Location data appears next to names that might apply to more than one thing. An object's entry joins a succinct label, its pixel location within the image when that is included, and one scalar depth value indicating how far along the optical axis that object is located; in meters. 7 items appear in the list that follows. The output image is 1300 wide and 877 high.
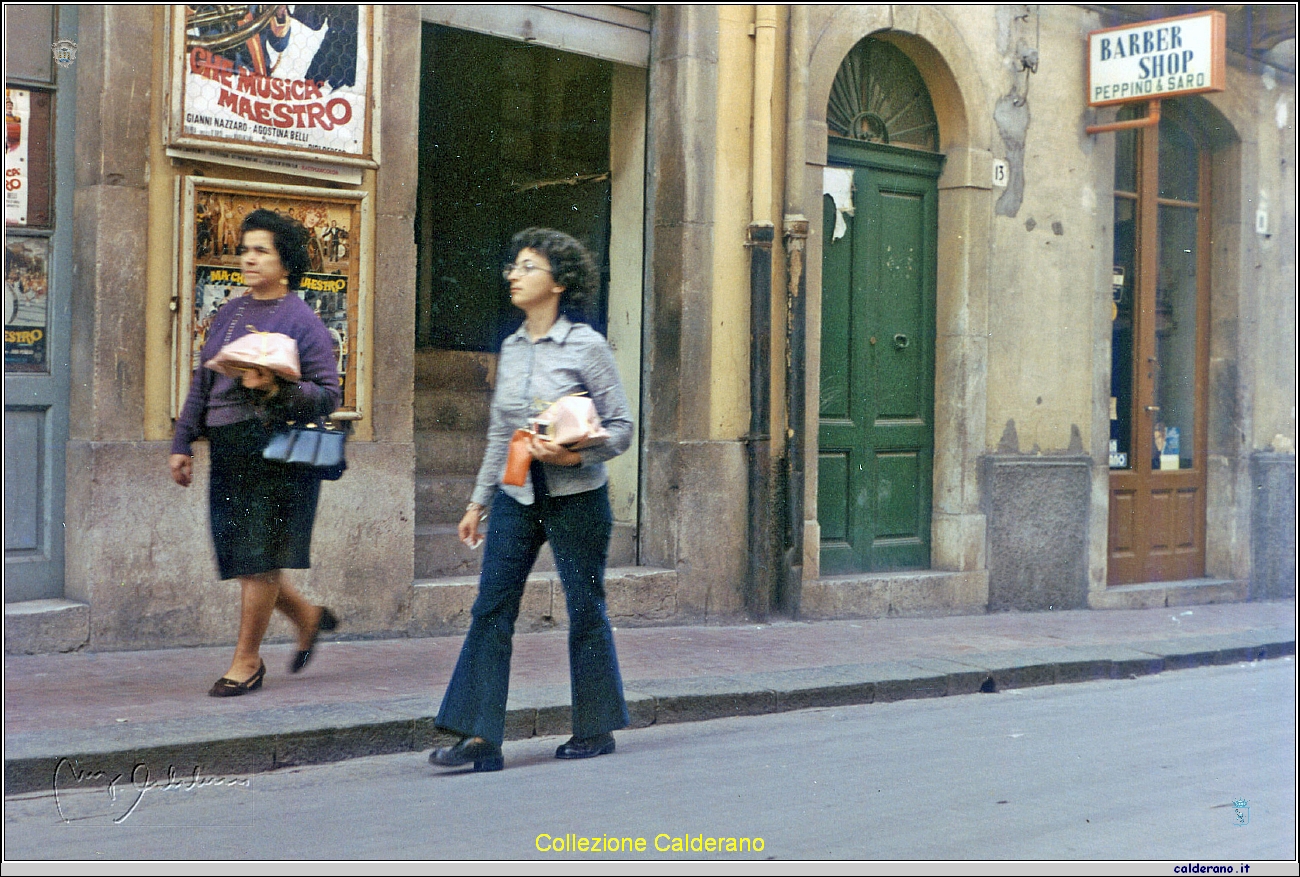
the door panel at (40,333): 6.97
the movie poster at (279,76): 7.19
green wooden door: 10.31
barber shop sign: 10.91
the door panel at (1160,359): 12.34
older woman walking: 5.80
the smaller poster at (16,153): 6.91
